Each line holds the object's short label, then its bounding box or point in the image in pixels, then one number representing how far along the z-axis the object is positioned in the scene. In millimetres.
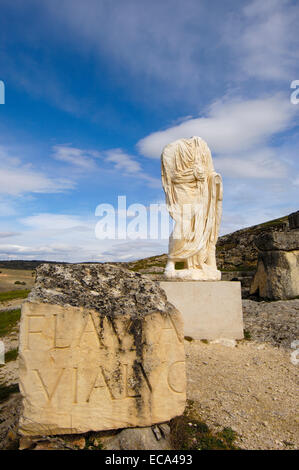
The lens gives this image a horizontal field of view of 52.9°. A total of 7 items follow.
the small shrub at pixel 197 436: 2880
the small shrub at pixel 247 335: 6501
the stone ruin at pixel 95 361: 2697
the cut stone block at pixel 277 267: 9961
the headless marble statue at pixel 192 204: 6895
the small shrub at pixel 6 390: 4285
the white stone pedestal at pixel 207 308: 6379
